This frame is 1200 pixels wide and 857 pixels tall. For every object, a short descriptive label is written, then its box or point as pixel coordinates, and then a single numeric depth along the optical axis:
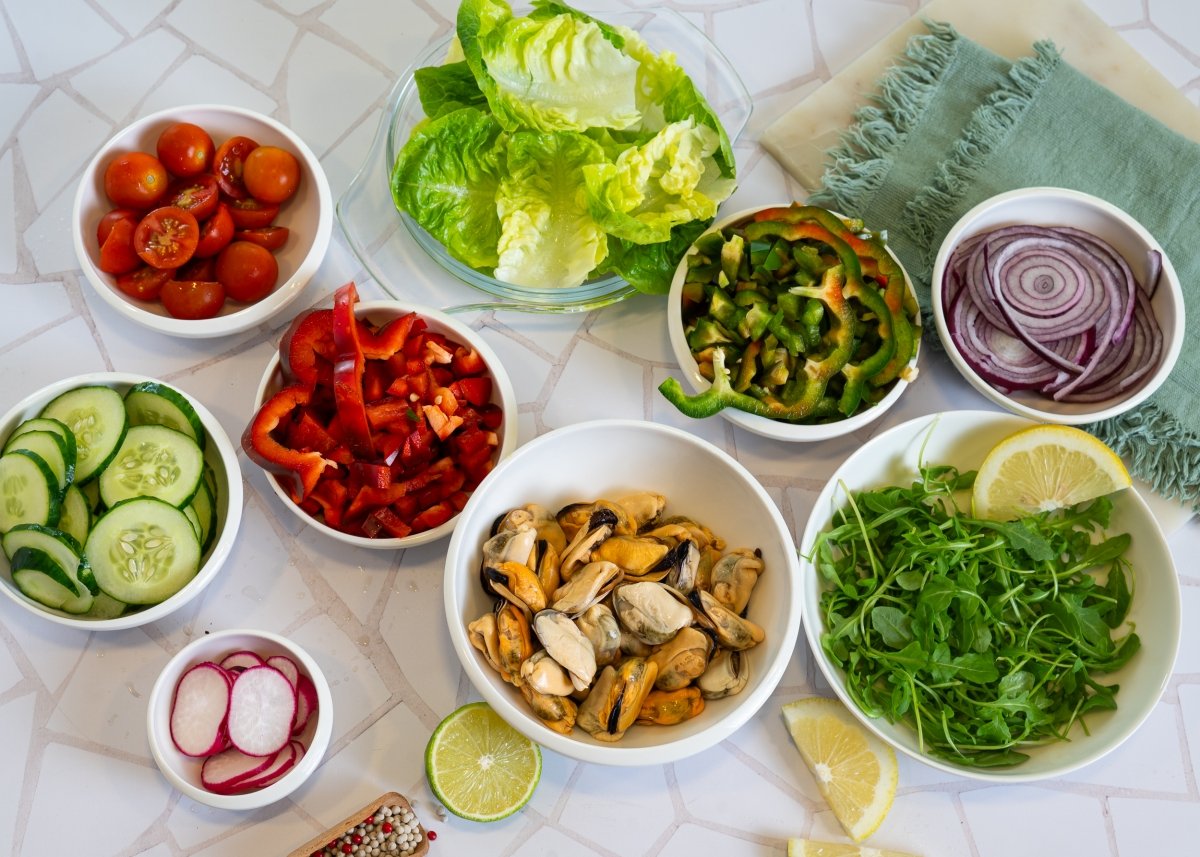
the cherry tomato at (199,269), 0.70
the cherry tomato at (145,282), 0.69
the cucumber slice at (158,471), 0.65
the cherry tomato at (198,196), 0.69
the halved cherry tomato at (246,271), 0.69
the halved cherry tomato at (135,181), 0.69
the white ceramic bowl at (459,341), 0.67
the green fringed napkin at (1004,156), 0.70
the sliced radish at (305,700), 0.65
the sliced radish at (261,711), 0.63
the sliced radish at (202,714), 0.64
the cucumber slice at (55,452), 0.64
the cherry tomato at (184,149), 0.70
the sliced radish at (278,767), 0.64
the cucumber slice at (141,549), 0.63
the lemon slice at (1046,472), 0.65
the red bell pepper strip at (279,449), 0.65
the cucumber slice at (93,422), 0.65
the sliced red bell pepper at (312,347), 0.66
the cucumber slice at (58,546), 0.63
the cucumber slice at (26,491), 0.63
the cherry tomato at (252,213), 0.70
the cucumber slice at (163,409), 0.66
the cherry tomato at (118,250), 0.68
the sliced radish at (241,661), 0.65
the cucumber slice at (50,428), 0.64
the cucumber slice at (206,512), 0.66
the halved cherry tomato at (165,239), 0.68
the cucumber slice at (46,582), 0.63
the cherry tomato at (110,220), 0.69
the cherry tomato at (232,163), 0.70
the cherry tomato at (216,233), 0.69
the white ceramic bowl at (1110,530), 0.64
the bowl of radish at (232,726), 0.63
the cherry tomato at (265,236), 0.70
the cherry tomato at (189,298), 0.68
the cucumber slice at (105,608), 0.65
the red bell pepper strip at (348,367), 0.65
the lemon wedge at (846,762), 0.65
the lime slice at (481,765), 0.64
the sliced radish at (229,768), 0.64
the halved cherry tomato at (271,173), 0.70
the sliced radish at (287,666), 0.65
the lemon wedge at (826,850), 0.65
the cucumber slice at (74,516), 0.65
